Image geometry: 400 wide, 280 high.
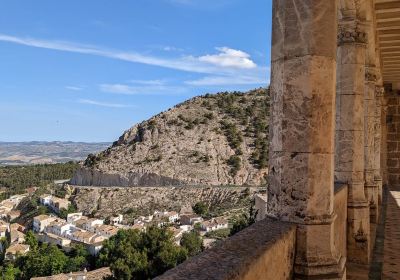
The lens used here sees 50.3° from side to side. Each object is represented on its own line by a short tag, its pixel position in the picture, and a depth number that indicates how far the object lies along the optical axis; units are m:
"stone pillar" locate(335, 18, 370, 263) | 6.48
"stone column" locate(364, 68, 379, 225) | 8.57
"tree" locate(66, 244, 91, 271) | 50.88
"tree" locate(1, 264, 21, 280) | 43.40
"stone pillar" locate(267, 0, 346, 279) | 3.42
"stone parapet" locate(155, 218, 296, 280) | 2.14
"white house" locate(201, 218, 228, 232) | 49.73
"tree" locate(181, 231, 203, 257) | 42.47
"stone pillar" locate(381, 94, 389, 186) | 14.54
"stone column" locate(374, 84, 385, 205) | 11.16
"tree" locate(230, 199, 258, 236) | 27.32
